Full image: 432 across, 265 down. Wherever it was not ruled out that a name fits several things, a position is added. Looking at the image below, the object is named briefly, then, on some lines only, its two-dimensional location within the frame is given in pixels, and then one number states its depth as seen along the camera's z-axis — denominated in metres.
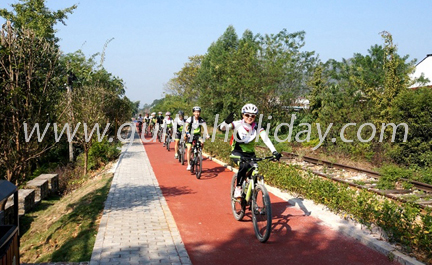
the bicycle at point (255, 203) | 5.97
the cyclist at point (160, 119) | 25.97
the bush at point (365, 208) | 5.35
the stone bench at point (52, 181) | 12.23
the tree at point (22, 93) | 6.28
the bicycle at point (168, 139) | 20.91
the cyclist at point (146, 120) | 37.78
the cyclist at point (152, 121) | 31.42
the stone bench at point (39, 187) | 10.94
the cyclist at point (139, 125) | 38.84
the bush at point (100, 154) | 16.38
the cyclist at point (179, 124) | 15.17
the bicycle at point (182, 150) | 14.70
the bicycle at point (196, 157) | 11.70
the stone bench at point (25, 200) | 9.56
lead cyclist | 6.73
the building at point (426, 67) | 41.56
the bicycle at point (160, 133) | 26.80
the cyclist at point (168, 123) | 20.11
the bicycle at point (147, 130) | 37.31
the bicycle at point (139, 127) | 38.81
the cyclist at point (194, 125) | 12.15
